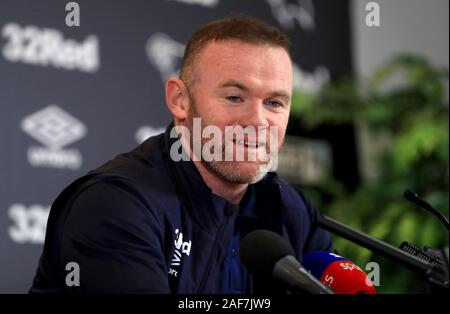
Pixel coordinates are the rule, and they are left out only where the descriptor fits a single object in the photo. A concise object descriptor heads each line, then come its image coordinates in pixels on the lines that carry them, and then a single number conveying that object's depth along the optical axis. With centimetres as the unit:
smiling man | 332
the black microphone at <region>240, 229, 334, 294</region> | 307
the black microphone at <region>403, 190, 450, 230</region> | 321
